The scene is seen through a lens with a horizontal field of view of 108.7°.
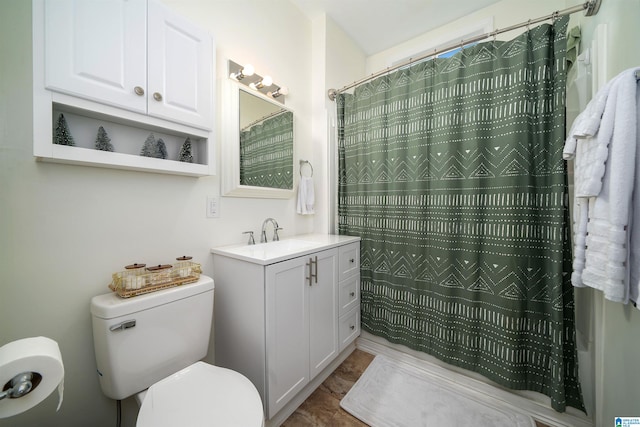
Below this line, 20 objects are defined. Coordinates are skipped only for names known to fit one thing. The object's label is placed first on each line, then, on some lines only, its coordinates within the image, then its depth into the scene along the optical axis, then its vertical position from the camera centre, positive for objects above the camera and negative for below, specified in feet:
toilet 2.61 -2.09
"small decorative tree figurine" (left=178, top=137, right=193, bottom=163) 3.83 +1.02
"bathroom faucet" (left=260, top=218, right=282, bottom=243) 5.46 -0.40
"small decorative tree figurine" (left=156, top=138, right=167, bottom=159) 3.60 +1.01
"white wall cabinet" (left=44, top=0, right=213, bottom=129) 2.54 +2.04
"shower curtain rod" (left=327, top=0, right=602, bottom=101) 3.54 +3.34
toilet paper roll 1.66 -1.15
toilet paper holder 1.66 -1.26
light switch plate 4.48 +0.14
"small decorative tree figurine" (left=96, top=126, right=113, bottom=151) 3.09 +0.99
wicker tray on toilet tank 3.09 -0.92
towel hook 6.41 +1.43
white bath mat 4.18 -3.79
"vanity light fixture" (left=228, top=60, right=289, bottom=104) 4.74 +2.93
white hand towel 6.21 +0.47
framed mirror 4.64 +1.55
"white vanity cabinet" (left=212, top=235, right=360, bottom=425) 3.68 -1.88
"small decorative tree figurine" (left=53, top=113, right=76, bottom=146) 2.76 +0.98
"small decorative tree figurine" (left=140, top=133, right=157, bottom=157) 3.51 +1.03
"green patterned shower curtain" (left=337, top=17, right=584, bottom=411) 4.03 -0.02
